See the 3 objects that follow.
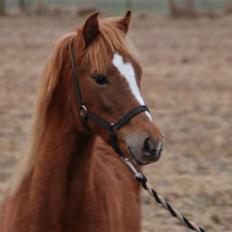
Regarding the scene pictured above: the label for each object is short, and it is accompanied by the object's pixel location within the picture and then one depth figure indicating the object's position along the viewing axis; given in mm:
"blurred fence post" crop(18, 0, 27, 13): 30966
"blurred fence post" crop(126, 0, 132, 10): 31797
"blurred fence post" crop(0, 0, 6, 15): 29064
